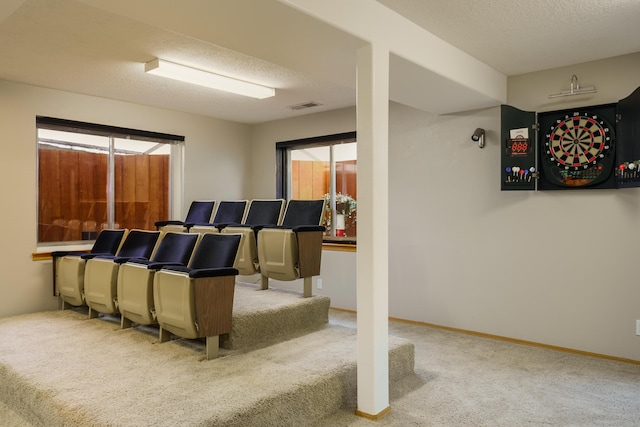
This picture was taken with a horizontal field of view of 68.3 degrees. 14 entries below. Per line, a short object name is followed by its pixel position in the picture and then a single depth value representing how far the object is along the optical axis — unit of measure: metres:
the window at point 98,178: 5.17
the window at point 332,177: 6.12
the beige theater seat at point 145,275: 3.55
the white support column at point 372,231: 2.90
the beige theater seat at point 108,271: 4.00
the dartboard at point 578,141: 4.01
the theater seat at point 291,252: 4.38
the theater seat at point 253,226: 4.72
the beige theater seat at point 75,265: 4.44
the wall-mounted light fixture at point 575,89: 4.07
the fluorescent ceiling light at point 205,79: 4.12
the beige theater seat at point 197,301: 3.16
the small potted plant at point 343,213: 6.12
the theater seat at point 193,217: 5.65
